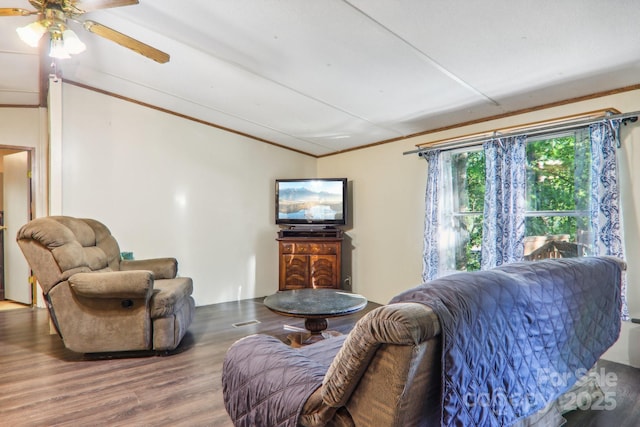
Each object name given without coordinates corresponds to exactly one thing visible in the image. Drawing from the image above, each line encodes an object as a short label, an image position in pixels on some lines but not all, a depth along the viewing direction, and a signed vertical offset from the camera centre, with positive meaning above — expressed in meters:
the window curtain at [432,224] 3.90 -0.13
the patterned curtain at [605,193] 2.62 +0.14
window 2.97 +0.11
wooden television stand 4.75 -0.66
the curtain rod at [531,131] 2.66 +0.73
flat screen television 4.99 +0.18
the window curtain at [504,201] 3.21 +0.10
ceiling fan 2.17 +1.25
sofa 0.93 -0.48
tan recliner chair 2.69 -0.69
